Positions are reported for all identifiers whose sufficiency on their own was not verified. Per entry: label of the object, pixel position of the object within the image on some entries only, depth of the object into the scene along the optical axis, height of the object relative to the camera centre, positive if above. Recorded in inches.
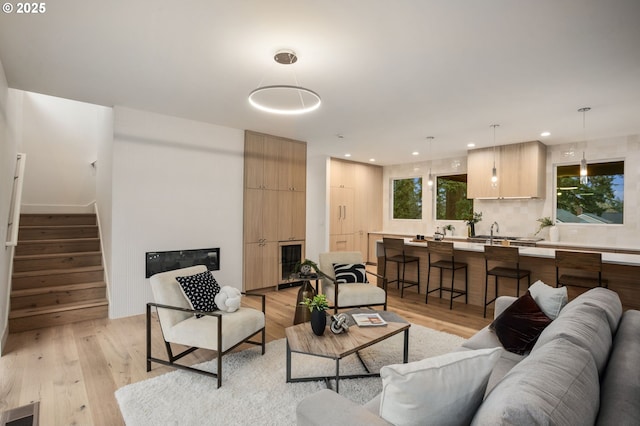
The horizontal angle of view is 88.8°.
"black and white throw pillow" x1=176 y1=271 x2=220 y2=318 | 114.1 -29.4
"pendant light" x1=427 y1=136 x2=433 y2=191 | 212.1 +47.9
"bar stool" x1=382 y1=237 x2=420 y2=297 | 204.4 -30.2
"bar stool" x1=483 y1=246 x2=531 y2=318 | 159.5 -27.9
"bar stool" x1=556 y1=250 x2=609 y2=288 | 135.9 -23.2
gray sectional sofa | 36.7 -22.7
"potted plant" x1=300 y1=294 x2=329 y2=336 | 98.3 -31.8
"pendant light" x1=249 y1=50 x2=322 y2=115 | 103.1 +49.2
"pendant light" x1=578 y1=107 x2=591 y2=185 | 150.4 +21.0
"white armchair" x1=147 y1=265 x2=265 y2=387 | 101.7 -37.8
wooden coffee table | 88.2 -37.8
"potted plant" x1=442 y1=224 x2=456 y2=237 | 274.2 -14.1
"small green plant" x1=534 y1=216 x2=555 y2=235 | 223.7 -7.1
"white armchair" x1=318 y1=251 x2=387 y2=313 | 146.5 -38.0
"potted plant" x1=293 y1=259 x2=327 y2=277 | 149.0 -27.3
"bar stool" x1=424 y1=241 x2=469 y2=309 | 181.5 -30.0
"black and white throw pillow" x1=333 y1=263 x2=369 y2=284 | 163.3 -31.4
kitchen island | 137.7 -29.2
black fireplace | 167.9 -27.3
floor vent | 56.8 -37.3
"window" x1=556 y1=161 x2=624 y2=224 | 204.4 +11.7
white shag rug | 83.7 -52.8
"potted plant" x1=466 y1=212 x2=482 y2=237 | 253.3 -7.4
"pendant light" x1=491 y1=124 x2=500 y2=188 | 182.5 +36.9
